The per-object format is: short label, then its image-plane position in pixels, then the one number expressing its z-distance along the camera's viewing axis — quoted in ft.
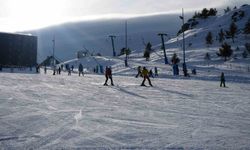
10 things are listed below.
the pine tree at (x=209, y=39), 252.62
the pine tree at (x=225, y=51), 193.57
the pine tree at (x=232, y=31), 245.24
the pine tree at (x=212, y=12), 398.09
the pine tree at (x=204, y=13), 393.29
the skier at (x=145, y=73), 79.41
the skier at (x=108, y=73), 81.16
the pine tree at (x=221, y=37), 258.04
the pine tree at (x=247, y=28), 257.83
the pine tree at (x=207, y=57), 206.56
